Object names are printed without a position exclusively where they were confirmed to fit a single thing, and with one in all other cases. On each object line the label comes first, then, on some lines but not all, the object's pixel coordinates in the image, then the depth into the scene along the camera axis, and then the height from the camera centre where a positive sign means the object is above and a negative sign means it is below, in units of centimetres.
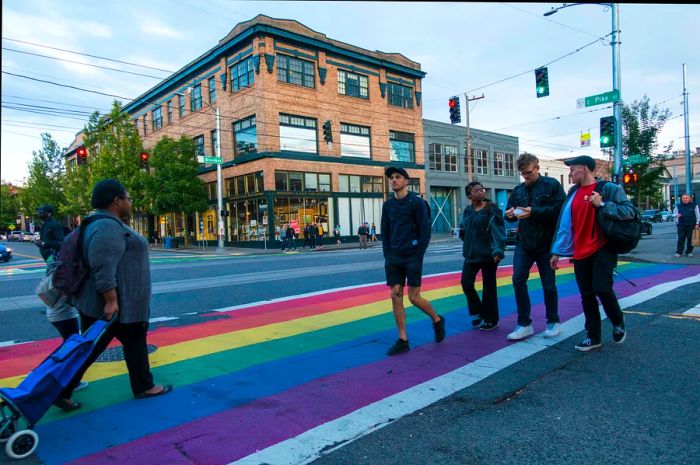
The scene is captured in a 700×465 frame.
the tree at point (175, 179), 3341 +360
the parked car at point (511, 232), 1939 -77
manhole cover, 505 -132
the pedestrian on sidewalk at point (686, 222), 1301 -48
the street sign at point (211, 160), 2590 +383
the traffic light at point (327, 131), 2614 +500
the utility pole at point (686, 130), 2820 +444
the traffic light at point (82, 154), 2261 +381
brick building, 3016 +695
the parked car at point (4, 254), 2480 -82
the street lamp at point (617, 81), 1542 +411
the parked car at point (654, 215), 5228 -102
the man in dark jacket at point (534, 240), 522 -31
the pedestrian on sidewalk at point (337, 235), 3200 -88
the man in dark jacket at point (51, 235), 850 +2
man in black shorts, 489 -25
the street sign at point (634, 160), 1585 +157
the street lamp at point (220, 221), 2895 +40
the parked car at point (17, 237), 7243 +14
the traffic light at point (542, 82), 1767 +482
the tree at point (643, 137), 2005 +293
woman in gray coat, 351 -41
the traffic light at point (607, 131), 1565 +253
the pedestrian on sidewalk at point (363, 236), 2853 -93
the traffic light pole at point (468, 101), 3161 +758
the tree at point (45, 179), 6162 +764
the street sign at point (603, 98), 1503 +348
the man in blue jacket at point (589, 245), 467 -36
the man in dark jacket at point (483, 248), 569 -40
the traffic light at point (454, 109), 2249 +501
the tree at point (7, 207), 8769 +576
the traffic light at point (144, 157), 2472 +389
